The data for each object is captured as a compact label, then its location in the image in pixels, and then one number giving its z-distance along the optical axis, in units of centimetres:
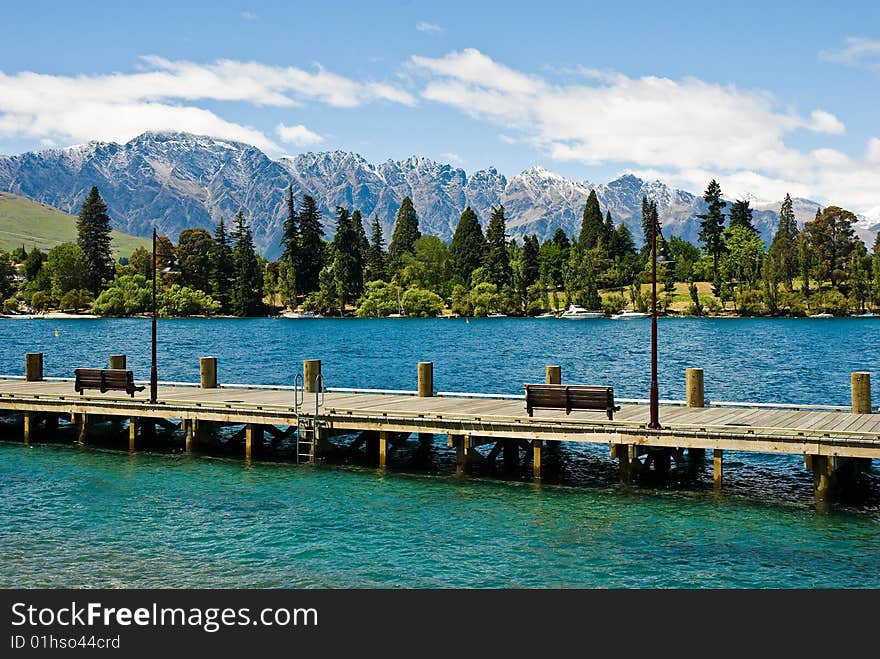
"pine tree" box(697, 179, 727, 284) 19762
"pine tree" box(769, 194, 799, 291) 18925
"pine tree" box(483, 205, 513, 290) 19650
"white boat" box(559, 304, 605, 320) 19238
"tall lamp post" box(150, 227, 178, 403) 3116
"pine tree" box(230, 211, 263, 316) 19400
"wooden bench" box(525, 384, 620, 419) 2544
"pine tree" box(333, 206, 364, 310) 19375
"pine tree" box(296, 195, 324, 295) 19400
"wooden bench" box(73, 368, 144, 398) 3256
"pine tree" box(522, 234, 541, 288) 19838
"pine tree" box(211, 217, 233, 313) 19712
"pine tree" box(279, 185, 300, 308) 19462
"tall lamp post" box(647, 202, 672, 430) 2397
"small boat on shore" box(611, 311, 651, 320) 19475
